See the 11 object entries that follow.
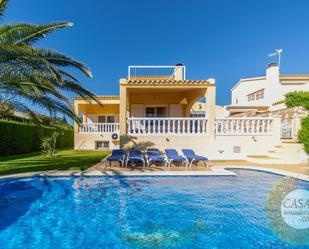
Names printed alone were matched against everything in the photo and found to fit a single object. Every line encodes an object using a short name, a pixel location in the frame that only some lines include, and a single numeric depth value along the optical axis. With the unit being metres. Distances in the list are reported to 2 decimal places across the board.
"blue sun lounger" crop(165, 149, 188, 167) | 11.88
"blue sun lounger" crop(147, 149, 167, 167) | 11.90
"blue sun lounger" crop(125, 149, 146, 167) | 11.63
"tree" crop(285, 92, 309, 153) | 19.47
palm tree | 7.73
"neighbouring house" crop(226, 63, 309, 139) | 18.14
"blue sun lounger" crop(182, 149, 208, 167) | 11.94
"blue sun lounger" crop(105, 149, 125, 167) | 11.70
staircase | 13.12
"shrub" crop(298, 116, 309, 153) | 12.95
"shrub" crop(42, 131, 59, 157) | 16.25
